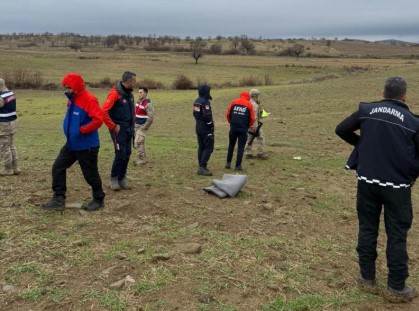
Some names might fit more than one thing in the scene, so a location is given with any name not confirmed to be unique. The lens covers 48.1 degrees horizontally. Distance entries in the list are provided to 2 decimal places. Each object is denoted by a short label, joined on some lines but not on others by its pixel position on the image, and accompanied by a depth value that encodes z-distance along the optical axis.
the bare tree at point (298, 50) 109.12
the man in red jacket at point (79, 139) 6.96
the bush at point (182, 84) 46.81
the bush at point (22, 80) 42.97
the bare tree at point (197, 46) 91.46
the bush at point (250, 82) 48.48
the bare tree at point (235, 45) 123.94
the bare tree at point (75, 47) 123.83
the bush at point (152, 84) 46.18
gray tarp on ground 8.45
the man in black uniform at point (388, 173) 4.86
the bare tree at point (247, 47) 121.56
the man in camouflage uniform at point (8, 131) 9.24
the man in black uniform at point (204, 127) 10.32
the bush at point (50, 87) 42.66
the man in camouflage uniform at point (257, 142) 12.36
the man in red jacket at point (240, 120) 10.91
